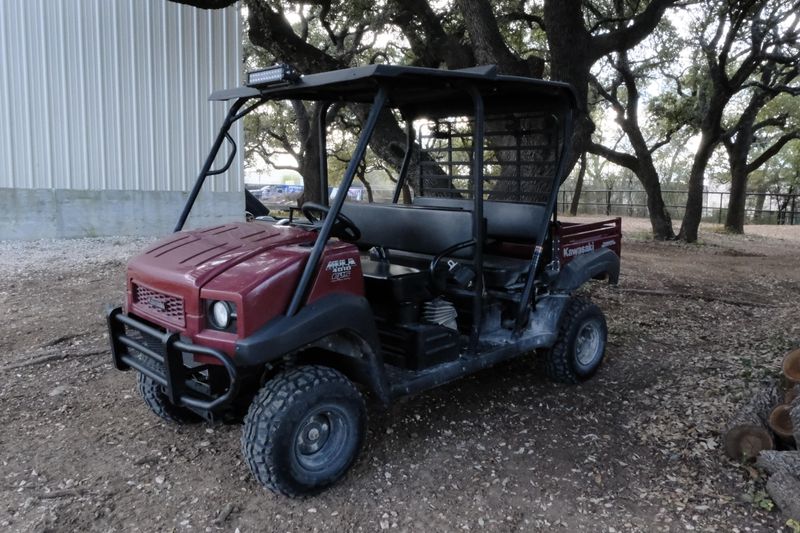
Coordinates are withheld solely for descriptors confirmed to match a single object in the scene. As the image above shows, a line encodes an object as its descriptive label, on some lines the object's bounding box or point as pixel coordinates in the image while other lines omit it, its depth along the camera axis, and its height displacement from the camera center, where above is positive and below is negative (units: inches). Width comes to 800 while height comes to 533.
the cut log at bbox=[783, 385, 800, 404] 131.5 -41.2
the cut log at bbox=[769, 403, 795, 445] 127.7 -45.2
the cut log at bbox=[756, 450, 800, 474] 113.9 -47.9
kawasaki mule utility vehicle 112.0 -20.2
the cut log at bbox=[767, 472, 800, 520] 108.6 -50.9
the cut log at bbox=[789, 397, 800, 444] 117.8 -40.4
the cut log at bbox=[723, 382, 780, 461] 127.5 -47.1
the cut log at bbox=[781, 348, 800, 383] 141.9 -37.5
